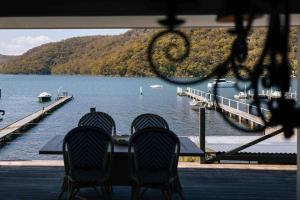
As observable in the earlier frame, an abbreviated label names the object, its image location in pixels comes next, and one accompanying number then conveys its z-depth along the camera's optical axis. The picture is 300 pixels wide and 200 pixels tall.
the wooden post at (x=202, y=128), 4.56
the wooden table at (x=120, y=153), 2.93
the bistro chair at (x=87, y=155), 2.74
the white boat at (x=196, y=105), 31.02
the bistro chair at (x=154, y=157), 2.70
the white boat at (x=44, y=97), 36.77
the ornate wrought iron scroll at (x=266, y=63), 0.76
